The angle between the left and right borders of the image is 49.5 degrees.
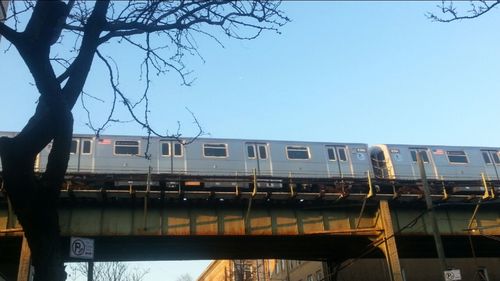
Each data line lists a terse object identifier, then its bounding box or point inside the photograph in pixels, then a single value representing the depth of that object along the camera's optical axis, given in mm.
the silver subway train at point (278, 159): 27844
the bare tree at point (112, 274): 51953
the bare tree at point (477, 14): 9214
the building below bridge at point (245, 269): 67062
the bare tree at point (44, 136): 5516
